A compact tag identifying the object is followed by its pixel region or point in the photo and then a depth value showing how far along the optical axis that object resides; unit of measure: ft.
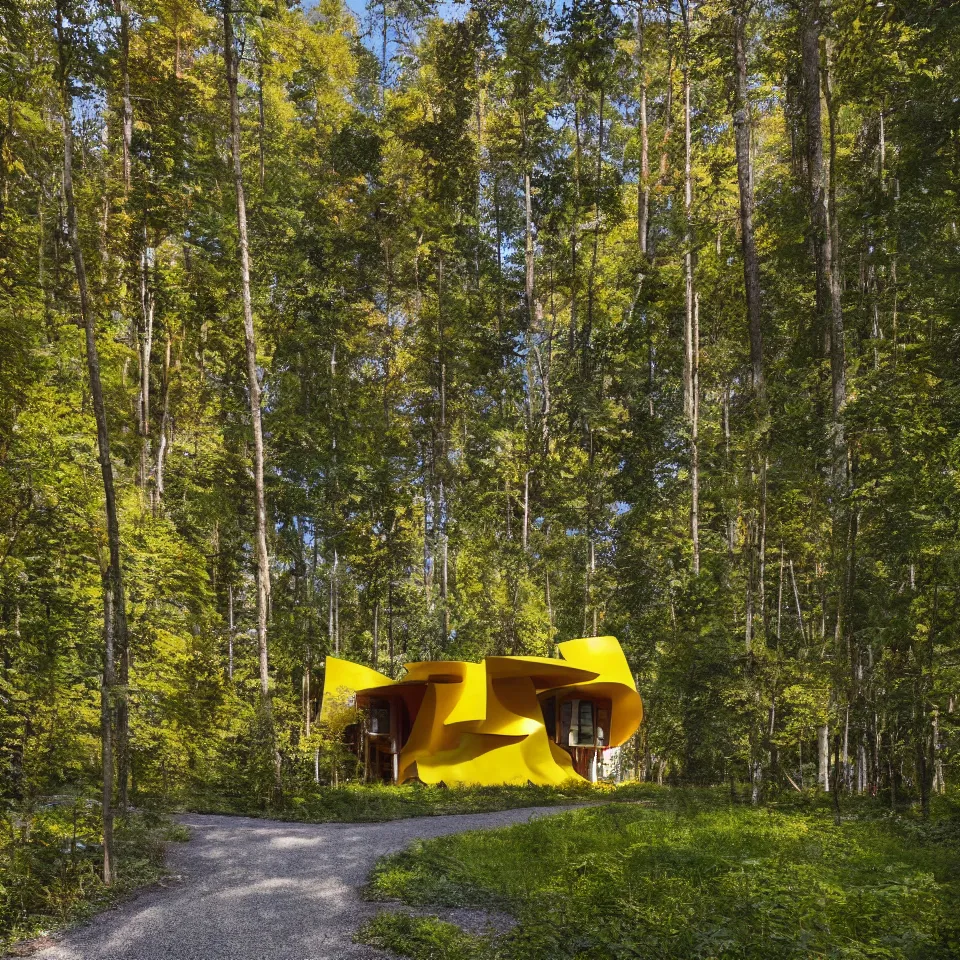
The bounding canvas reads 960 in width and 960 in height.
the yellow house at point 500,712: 53.16
